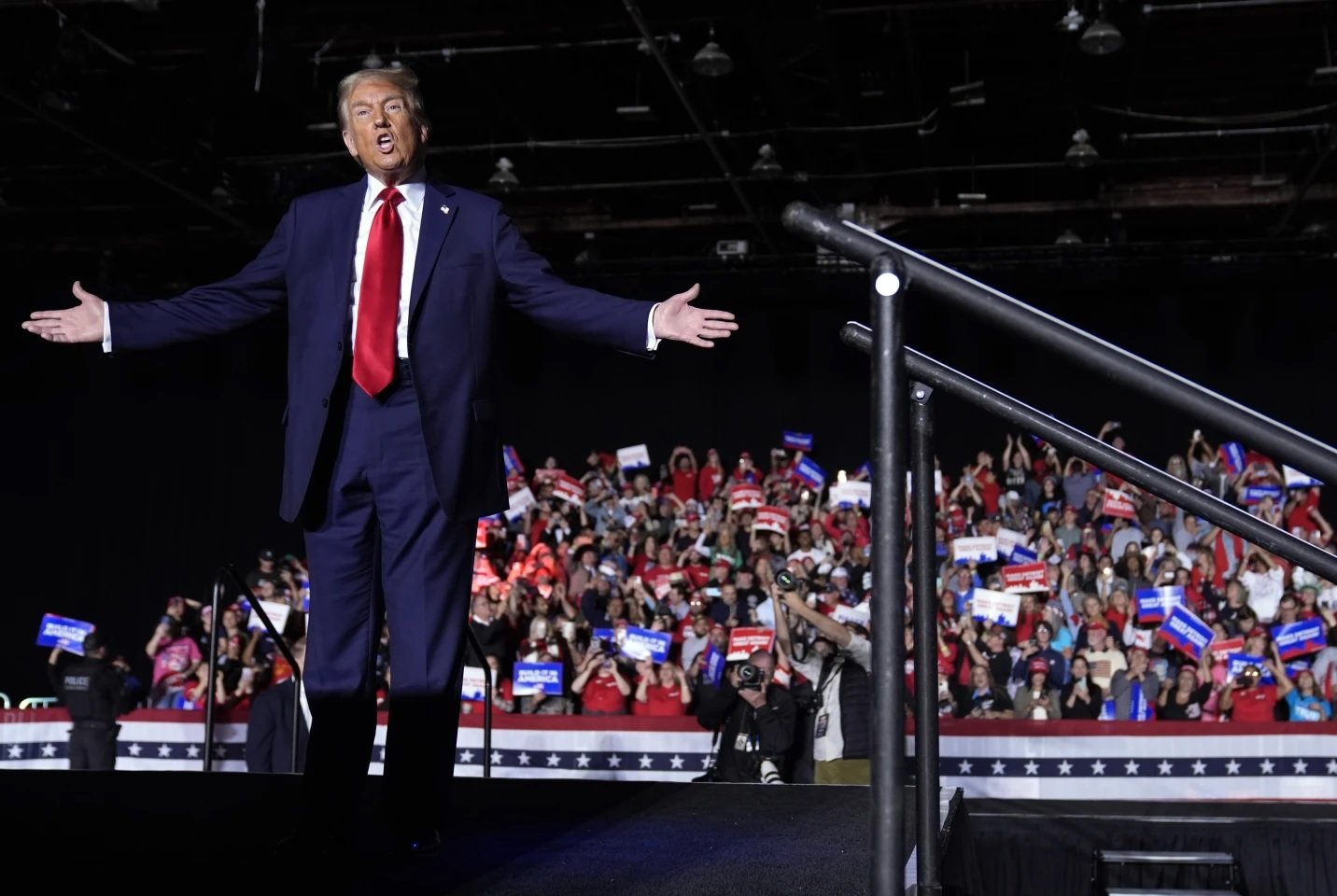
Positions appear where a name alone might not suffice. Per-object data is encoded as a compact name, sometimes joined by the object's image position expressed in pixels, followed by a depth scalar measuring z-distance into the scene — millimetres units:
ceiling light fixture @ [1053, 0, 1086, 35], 9320
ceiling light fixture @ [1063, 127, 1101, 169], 11562
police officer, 9227
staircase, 4168
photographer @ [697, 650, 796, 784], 7582
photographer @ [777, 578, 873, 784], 7359
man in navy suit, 2459
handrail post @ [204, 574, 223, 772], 6105
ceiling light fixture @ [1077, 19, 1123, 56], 8977
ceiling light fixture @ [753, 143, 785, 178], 11891
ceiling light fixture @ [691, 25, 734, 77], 9773
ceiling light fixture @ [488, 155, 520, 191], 12594
